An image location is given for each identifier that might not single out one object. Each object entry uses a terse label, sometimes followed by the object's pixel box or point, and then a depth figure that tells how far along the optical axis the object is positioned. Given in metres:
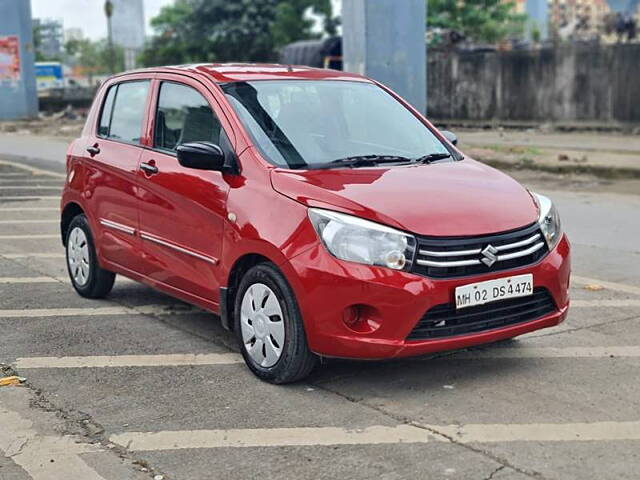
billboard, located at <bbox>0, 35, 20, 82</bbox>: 33.72
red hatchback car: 4.52
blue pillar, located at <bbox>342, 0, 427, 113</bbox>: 14.98
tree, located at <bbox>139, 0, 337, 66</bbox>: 50.16
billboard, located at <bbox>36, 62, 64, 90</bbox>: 72.31
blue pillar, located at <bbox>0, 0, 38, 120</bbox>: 33.53
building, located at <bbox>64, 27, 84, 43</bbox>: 122.91
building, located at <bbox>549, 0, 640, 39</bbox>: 24.40
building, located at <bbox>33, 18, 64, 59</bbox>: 93.88
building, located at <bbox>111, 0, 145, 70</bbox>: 97.44
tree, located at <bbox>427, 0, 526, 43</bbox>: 42.47
